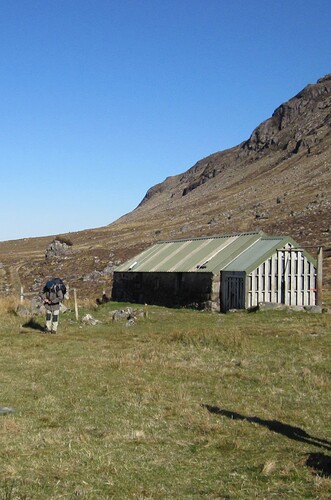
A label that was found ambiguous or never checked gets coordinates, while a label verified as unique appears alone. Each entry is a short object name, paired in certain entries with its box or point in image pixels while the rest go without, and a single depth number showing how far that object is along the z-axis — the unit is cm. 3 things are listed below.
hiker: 2381
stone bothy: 3109
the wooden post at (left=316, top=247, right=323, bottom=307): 3001
